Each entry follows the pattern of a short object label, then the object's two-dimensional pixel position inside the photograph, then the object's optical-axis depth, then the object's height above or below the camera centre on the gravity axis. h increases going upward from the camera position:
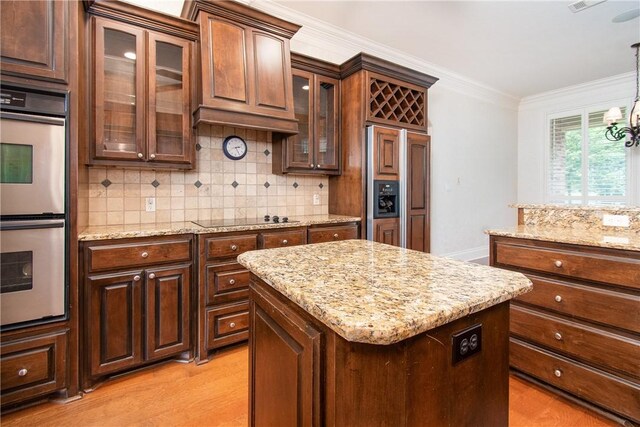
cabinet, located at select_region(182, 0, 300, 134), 2.25 +1.15
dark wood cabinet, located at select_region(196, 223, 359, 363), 2.13 -0.53
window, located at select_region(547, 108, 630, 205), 4.73 +0.80
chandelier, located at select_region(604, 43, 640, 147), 3.84 +1.21
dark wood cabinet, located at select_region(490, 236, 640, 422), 1.50 -0.60
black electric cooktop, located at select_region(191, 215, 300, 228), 2.31 -0.07
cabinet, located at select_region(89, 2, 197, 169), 2.03 +0.89
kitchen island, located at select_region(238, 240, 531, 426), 0.67 -0.33
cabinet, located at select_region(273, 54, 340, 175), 2.85 +0.87
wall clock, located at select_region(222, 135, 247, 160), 2.74 +0.60
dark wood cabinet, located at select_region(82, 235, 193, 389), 1.80 -0.56
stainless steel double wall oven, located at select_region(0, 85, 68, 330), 1.54 +0.04
